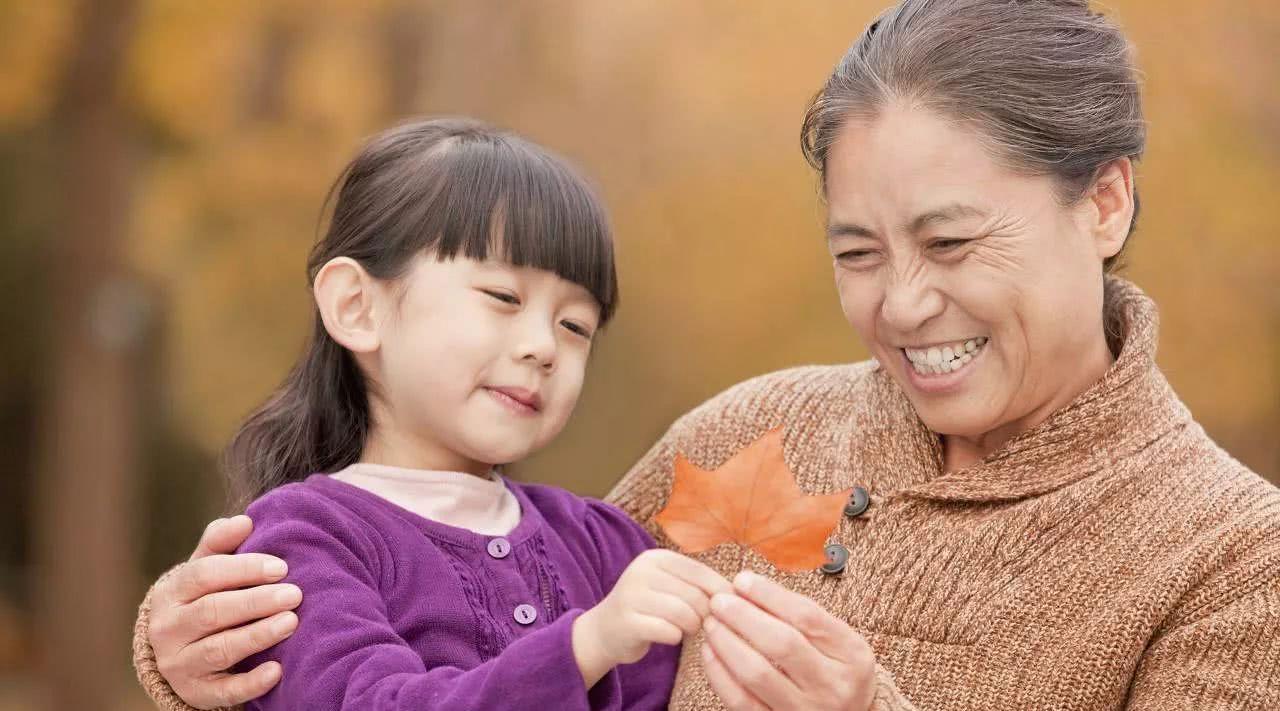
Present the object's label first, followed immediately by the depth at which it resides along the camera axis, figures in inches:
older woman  100.6
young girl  99.2
